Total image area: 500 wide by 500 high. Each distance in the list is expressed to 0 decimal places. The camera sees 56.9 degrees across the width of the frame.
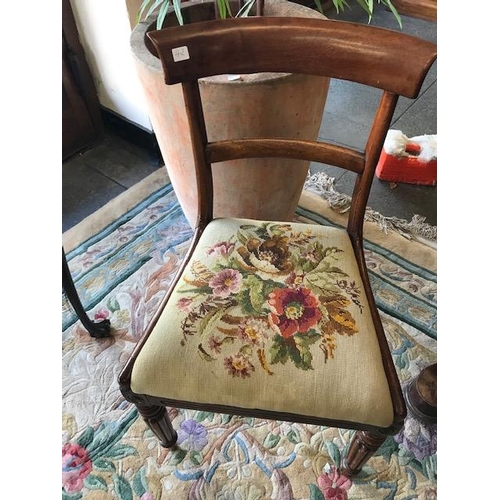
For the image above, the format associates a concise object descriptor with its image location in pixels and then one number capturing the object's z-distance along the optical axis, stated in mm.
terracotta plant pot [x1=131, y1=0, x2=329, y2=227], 933
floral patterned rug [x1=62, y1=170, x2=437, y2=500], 976
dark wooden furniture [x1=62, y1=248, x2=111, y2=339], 1010
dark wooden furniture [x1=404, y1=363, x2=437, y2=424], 1027
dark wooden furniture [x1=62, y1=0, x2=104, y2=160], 1499
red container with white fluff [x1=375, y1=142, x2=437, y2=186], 1581
